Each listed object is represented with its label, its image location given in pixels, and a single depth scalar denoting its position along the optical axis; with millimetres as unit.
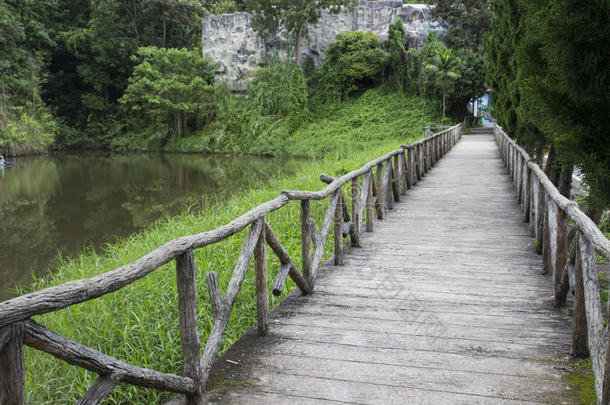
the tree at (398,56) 36156
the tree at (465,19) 34906
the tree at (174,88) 35812
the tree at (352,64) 37469
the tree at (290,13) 35050
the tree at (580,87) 3420
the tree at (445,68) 31078
